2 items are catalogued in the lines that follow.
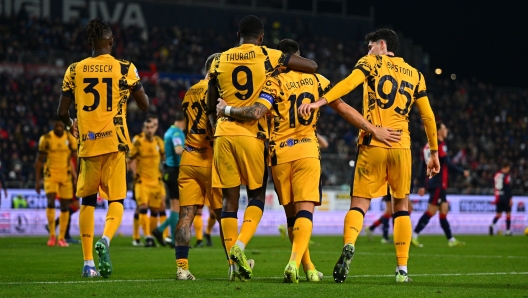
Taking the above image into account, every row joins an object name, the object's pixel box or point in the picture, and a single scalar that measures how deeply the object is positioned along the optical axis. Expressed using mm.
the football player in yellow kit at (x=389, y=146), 17625
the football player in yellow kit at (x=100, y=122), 19125
